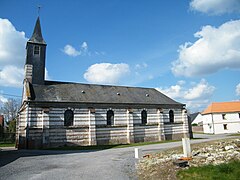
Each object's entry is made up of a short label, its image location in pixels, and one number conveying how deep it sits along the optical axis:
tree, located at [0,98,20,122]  52.04
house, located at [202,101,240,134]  46.67
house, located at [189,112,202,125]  70.96
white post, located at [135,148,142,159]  12.88
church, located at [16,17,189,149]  21.72
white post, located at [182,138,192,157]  9.28
